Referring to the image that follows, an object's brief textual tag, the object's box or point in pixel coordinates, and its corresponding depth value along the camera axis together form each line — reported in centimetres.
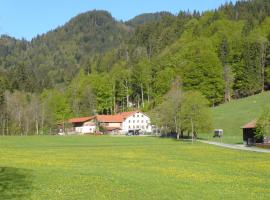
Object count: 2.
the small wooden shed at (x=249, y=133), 7956
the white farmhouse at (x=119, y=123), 16512
